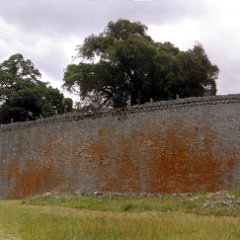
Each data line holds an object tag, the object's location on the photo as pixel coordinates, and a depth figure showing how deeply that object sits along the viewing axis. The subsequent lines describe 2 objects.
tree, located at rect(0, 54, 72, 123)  36.00
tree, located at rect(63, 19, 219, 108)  27.58
